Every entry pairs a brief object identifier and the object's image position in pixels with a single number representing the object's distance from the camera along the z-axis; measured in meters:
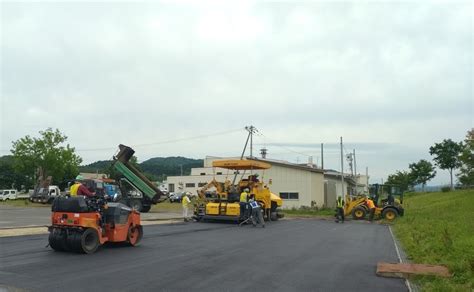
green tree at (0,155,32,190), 89.25
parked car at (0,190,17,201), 62.33
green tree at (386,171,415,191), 93.81
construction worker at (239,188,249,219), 24.45
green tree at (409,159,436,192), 87.00
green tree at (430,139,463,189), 73.00
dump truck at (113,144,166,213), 32.44
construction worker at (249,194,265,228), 23.79
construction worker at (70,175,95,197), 12.47
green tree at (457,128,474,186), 49.91
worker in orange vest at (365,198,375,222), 30.64
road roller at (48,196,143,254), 11.72
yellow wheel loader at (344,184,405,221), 30.42
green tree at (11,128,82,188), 52.16
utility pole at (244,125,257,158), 52.45
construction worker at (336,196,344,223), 29.42
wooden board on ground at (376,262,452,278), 9.46
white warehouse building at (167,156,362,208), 43.22
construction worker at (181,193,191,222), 26.49
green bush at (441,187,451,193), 67.71
